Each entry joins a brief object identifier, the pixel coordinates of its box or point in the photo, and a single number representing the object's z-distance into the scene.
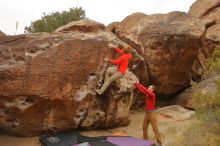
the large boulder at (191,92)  13.72
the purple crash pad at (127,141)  9.91
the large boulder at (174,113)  13.05
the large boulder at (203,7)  20.83
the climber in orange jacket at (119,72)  11.10
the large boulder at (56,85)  10.31
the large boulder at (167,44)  14.34
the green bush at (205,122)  9.71
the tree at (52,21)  26.27
